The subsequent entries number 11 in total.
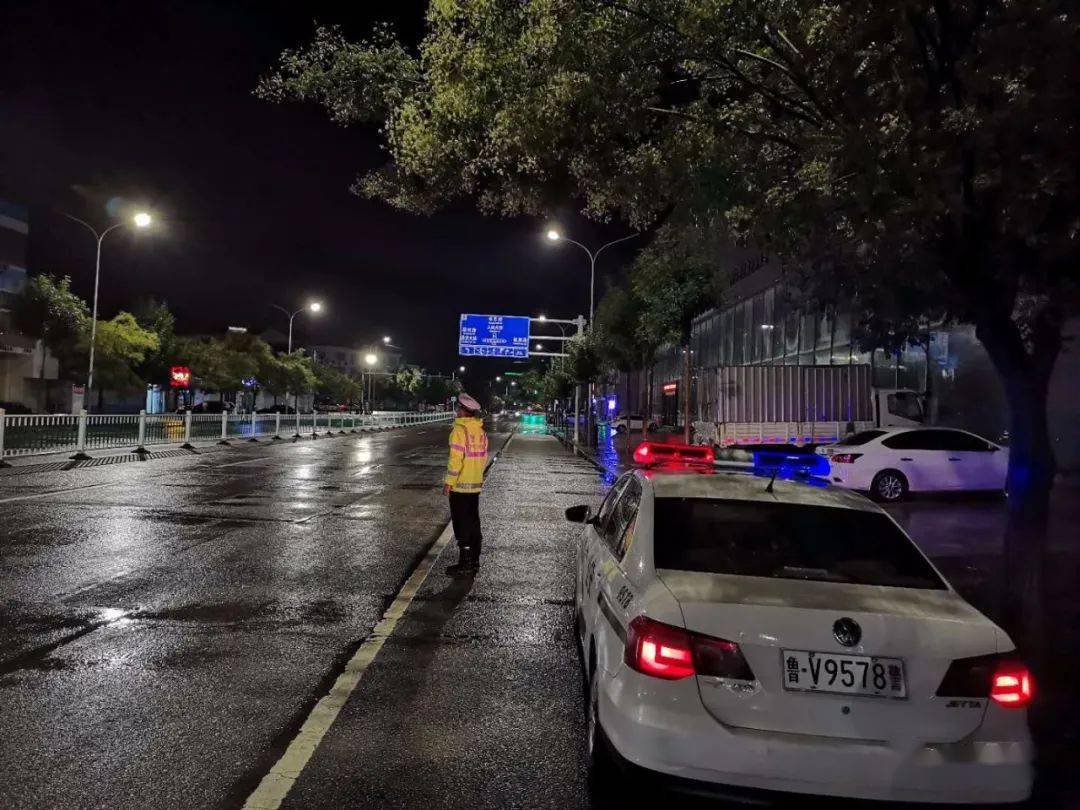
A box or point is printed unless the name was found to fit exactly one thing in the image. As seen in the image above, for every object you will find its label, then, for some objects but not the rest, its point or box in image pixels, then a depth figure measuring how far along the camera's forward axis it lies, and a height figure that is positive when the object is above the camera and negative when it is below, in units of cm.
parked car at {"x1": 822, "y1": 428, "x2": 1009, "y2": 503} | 1522 -51
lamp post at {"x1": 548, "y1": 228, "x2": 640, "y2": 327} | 4003 +743
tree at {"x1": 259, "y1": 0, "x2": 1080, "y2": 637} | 578 +269
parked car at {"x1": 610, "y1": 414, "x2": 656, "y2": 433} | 5088 +36
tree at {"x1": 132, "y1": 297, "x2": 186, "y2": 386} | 4725 +452
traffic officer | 838 -50
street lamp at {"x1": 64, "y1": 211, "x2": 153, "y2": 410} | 2870 +667
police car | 312 -98
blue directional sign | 4462 +478
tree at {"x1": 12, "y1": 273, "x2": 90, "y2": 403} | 3759 +451
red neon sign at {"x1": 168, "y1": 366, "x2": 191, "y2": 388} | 4222 +233
